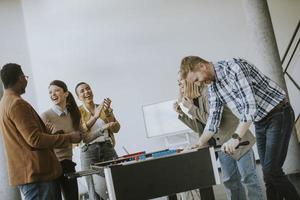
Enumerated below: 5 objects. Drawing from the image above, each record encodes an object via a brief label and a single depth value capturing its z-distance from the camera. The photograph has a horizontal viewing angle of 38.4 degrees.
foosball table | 2.70
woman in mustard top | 4.15
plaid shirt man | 2.89
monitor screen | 7.68
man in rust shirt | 2.96
